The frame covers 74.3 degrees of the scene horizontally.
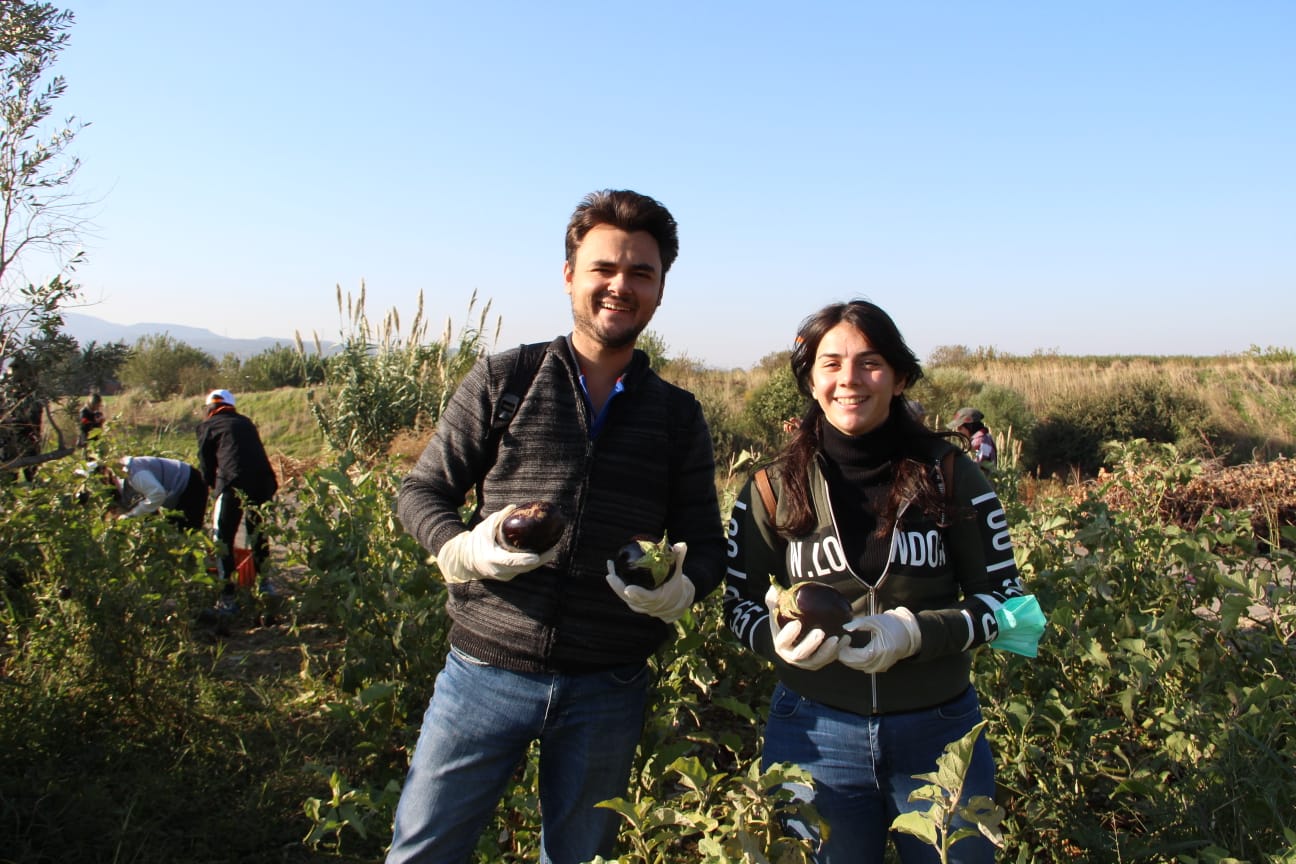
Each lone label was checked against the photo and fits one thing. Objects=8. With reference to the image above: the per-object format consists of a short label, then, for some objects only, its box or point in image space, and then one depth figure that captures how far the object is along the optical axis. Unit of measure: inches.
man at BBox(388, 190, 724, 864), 75.7
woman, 70.9
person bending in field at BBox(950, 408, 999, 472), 316.8
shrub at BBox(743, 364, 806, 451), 580.4
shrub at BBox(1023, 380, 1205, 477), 631.8
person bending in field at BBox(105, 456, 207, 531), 192.4
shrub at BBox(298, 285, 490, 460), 410.6
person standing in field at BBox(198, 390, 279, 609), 223.3
